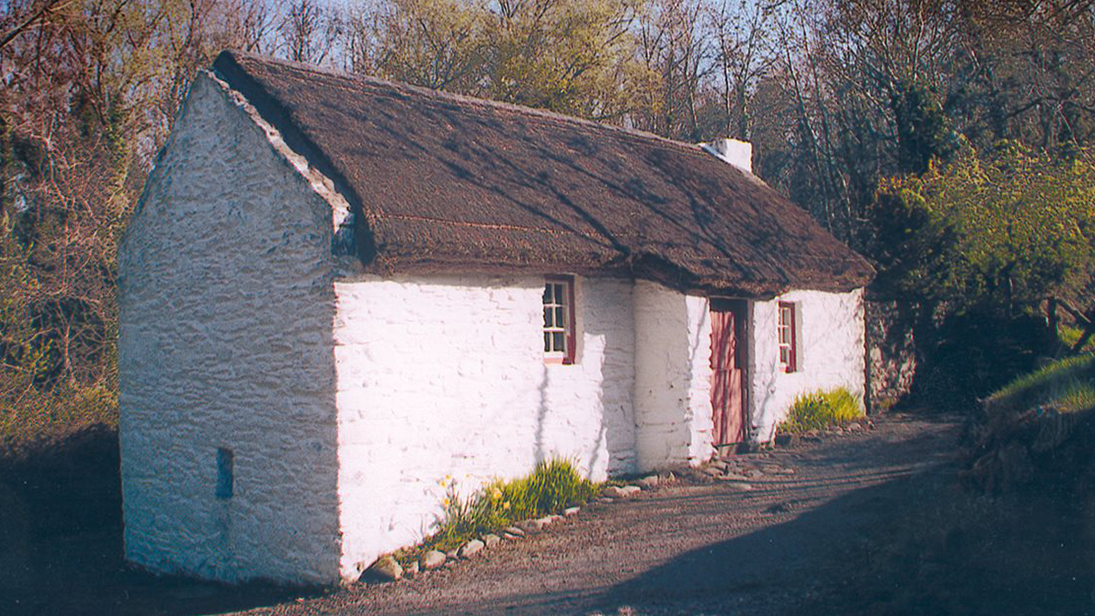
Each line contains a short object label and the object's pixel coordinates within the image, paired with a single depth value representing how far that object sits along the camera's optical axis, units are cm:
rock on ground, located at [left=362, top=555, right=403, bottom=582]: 784
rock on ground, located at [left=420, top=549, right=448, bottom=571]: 809
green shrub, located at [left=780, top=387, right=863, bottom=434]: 1351
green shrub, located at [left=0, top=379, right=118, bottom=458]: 1199
